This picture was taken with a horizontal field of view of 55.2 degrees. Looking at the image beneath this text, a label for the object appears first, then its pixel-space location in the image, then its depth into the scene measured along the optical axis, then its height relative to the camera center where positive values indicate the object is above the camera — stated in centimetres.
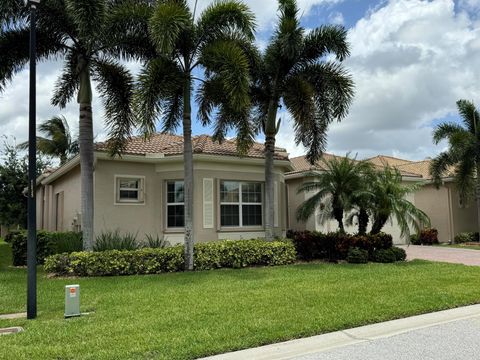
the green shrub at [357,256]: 1520 -133
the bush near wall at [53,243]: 1530 -69
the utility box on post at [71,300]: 762 -130
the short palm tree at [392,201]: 1588 +48
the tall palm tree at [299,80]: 1534 +474
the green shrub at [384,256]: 1553 -137
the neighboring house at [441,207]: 2548 +42
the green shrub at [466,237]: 2556 -133
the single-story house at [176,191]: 1702 +109
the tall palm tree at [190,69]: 1201 +427
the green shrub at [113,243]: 1412 -70
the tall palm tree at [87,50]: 1239 +513
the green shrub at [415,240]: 2550 -141
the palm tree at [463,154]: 2420 +320
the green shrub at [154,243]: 1548 -78
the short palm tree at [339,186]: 1622 +108
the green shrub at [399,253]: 1591 -133
